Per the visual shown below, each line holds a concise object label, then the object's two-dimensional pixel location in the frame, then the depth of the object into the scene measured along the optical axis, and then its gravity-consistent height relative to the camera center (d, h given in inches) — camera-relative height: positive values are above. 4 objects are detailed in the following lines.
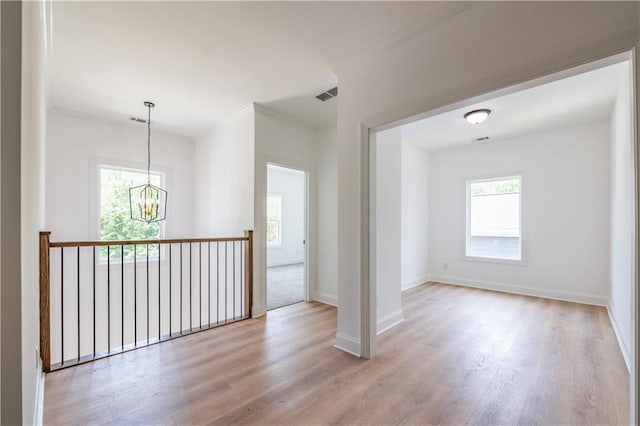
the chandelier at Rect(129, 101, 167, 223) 151.1 +7.0
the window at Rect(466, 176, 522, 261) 198.7 -5.3
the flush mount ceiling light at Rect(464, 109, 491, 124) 142.8 +49.0
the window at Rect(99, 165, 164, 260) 172.7 +0.7
